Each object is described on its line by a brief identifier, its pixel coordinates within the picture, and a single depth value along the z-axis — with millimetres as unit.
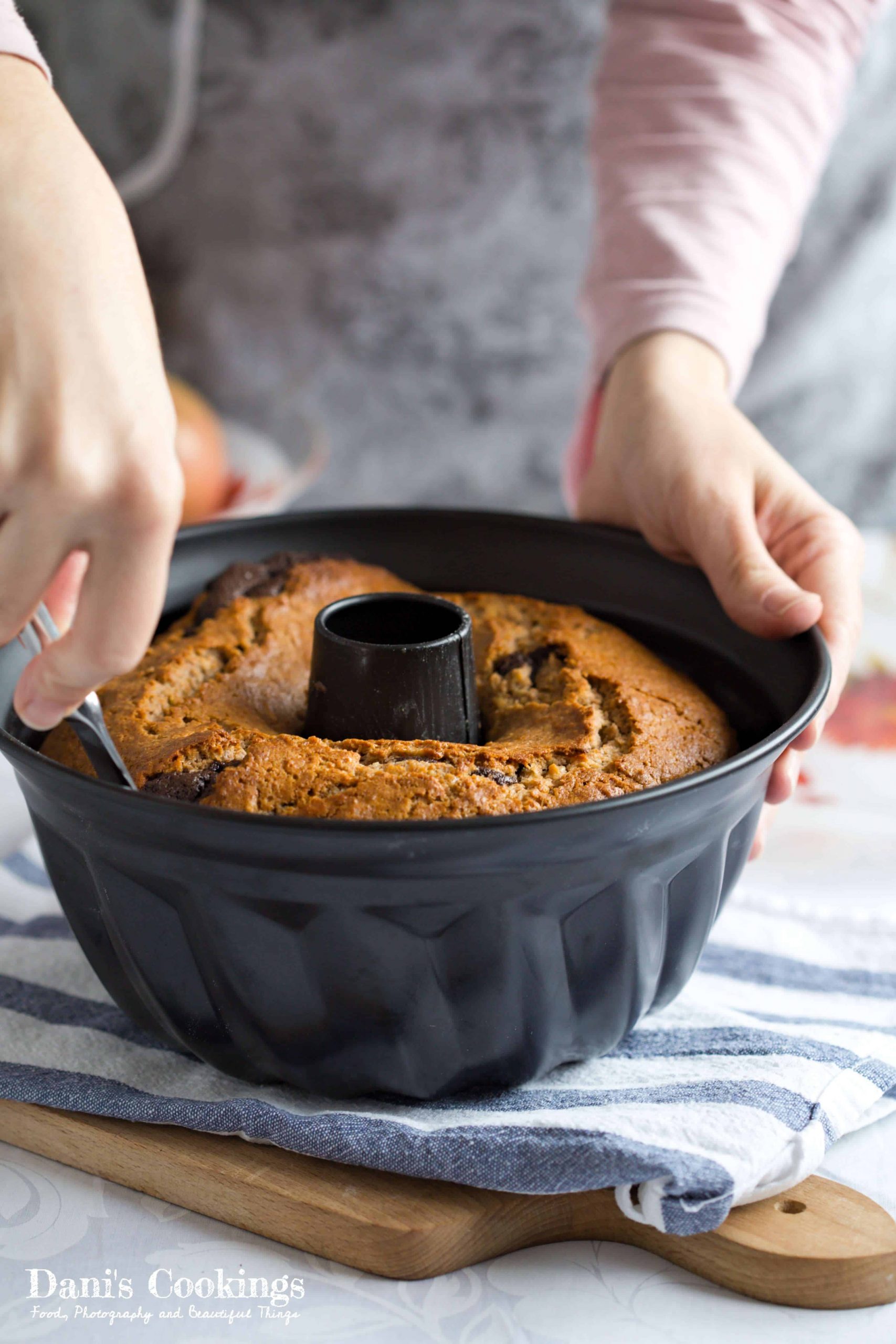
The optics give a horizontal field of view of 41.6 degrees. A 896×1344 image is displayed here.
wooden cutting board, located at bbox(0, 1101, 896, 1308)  736
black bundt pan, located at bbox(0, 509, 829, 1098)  705
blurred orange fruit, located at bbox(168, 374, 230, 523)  1768
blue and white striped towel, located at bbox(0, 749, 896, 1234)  760
